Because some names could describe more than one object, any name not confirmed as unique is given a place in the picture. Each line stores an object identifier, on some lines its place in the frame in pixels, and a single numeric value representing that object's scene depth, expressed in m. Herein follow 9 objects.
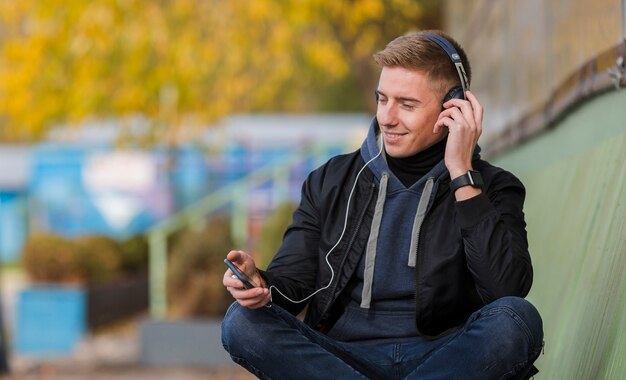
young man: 3.33
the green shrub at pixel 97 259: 14.41
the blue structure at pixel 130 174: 25.77
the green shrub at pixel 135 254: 16.80
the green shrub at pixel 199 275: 10.95
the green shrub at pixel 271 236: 11.95
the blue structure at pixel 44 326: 12.66
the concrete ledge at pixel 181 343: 10.61
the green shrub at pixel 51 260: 13.72
